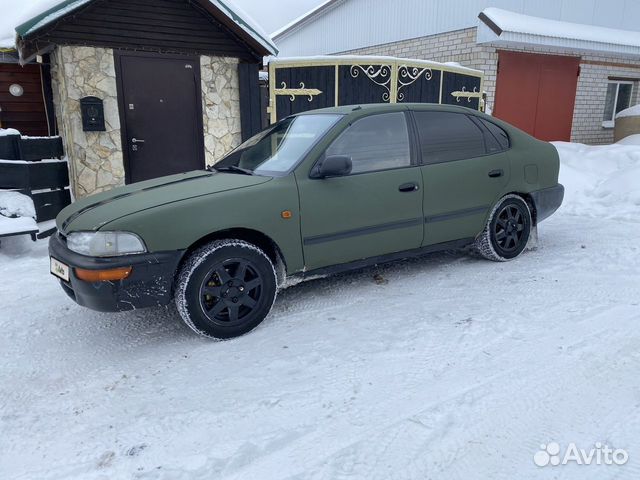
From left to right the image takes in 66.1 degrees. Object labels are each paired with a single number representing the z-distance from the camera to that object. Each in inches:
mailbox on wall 280.5
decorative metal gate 334.3
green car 125.8
